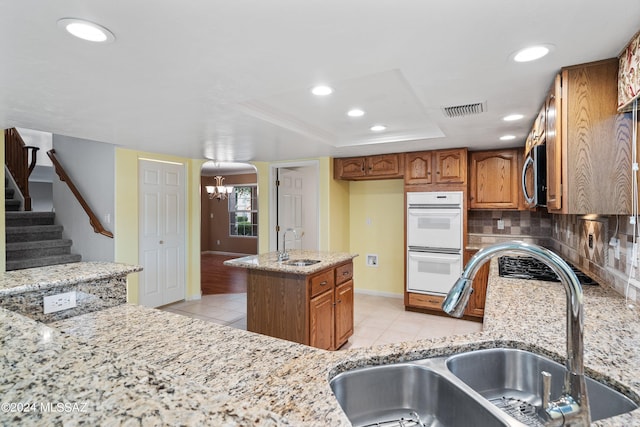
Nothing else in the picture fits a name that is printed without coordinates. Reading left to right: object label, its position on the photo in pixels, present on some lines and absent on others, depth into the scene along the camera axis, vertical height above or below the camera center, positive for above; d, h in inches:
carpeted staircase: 161.2 -14.9
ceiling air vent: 95.2 +30.2
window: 355.6 +1.0
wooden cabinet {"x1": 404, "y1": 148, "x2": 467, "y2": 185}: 159.5 +21.8
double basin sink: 38.0 -22.3
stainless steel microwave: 84.7 +9.4
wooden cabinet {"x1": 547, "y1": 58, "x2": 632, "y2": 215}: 62.7 +13.0
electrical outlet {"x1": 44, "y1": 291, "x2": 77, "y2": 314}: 55.6 -15.2
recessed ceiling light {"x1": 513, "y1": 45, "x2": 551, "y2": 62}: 60.8 +29.9
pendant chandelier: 274.2 +18.2
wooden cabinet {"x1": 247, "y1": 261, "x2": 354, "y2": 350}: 109.6 -32.7
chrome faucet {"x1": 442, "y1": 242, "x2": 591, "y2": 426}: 29.5 -12.7
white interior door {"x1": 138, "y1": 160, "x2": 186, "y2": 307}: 171.2 -10.7
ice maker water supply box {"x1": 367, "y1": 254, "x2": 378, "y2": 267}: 205.5 -30.1
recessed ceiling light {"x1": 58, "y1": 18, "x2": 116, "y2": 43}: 53.1 +30.4
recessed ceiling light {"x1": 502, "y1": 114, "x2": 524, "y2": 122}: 104.5 +30.0
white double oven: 161.3 -14.5
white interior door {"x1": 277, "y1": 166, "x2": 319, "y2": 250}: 209.9 +5.0
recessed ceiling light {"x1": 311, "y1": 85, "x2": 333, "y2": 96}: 87.9 +32.9
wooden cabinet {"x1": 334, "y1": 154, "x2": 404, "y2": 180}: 175.2 +24.2
